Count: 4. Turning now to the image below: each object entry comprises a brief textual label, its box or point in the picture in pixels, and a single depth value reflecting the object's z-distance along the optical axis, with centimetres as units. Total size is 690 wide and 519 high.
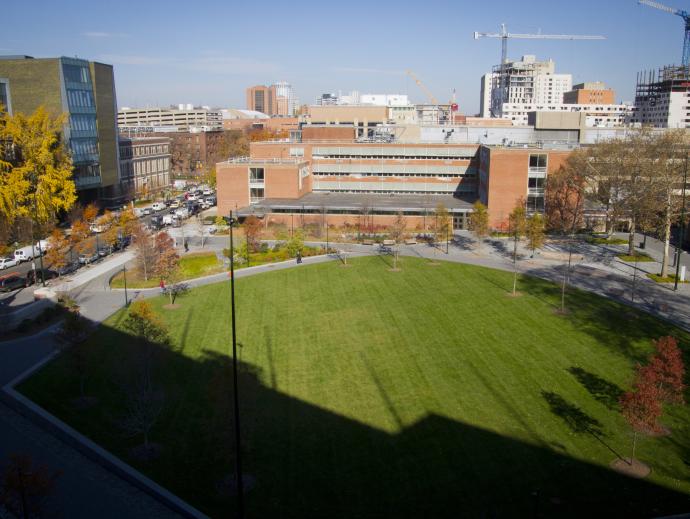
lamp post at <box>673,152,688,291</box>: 3215
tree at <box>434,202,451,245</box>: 4453
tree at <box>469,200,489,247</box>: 4412
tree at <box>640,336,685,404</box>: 1734
